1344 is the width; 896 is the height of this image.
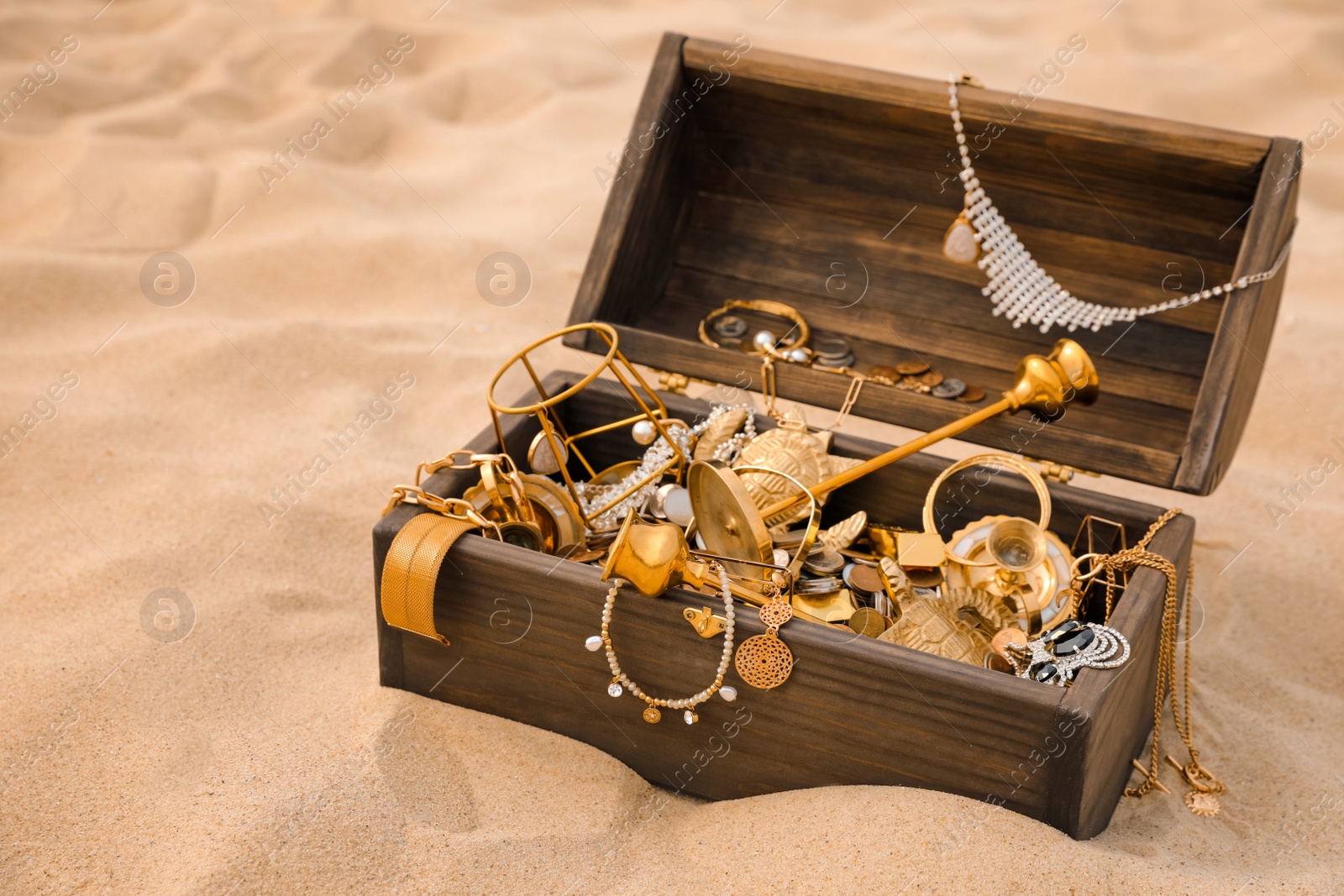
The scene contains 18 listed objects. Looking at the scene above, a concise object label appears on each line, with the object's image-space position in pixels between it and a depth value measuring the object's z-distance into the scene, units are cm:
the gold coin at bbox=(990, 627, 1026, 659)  168
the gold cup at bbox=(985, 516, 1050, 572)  171
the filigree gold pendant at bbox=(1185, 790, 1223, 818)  172
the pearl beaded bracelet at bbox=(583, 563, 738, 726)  164
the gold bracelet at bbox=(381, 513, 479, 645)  167
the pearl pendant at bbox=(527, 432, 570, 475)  178
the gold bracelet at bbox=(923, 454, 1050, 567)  173
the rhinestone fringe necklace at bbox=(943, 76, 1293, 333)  183
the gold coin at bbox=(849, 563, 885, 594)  173
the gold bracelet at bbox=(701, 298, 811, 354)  188
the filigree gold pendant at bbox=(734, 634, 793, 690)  163
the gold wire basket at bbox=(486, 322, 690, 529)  175
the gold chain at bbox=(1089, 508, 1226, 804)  168
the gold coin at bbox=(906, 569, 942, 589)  174
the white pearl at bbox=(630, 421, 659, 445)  181
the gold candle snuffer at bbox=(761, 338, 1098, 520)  175
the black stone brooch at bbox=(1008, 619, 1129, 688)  162
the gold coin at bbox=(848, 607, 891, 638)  170
